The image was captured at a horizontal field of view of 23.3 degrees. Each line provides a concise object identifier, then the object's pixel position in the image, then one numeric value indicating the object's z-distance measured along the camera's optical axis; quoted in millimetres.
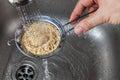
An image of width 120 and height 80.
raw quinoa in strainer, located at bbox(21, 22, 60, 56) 894
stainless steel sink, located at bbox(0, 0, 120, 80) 943
